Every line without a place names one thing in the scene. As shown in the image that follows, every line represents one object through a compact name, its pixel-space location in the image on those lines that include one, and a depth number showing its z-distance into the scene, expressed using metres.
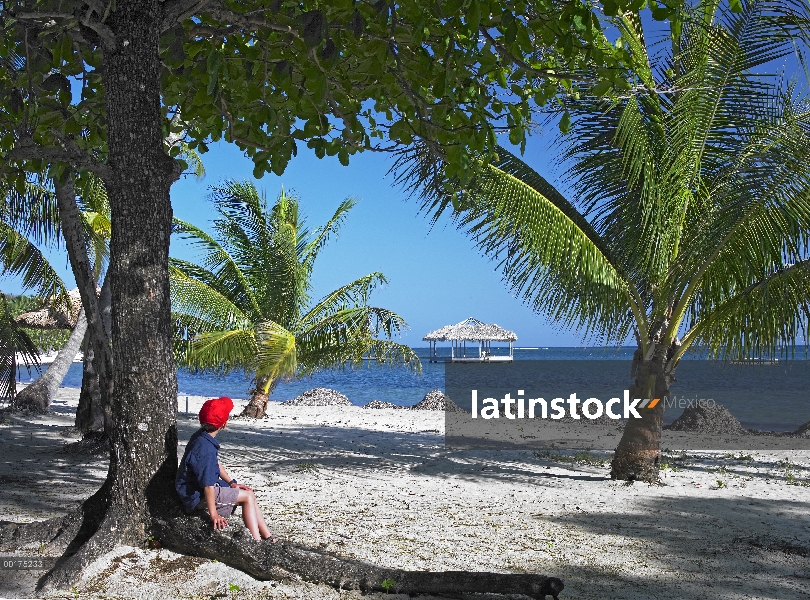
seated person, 4.79
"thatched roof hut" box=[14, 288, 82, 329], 18.37
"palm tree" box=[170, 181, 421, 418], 15.09
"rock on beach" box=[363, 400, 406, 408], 23.42
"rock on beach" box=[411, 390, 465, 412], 21.61
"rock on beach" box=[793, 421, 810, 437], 14.79
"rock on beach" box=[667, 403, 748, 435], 16.38
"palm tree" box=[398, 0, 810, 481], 7.86
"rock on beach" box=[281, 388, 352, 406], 22.97
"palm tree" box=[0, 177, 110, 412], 12.26
